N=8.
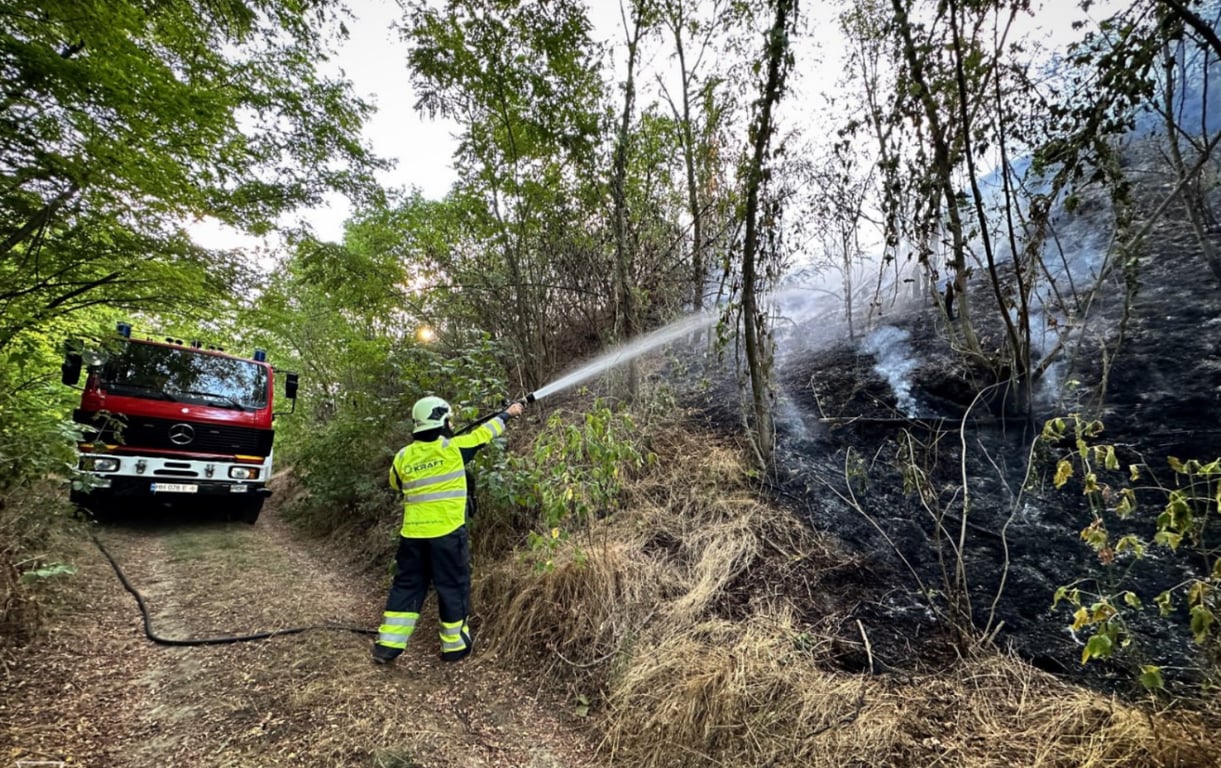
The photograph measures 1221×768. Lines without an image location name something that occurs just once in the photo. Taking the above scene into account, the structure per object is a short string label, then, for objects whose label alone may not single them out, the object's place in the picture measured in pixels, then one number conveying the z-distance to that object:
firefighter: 3.30
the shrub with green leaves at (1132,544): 1.50
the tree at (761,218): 3.23
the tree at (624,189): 5.26
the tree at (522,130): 5.03
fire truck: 5.79
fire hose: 3.31
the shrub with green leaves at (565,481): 3.56
